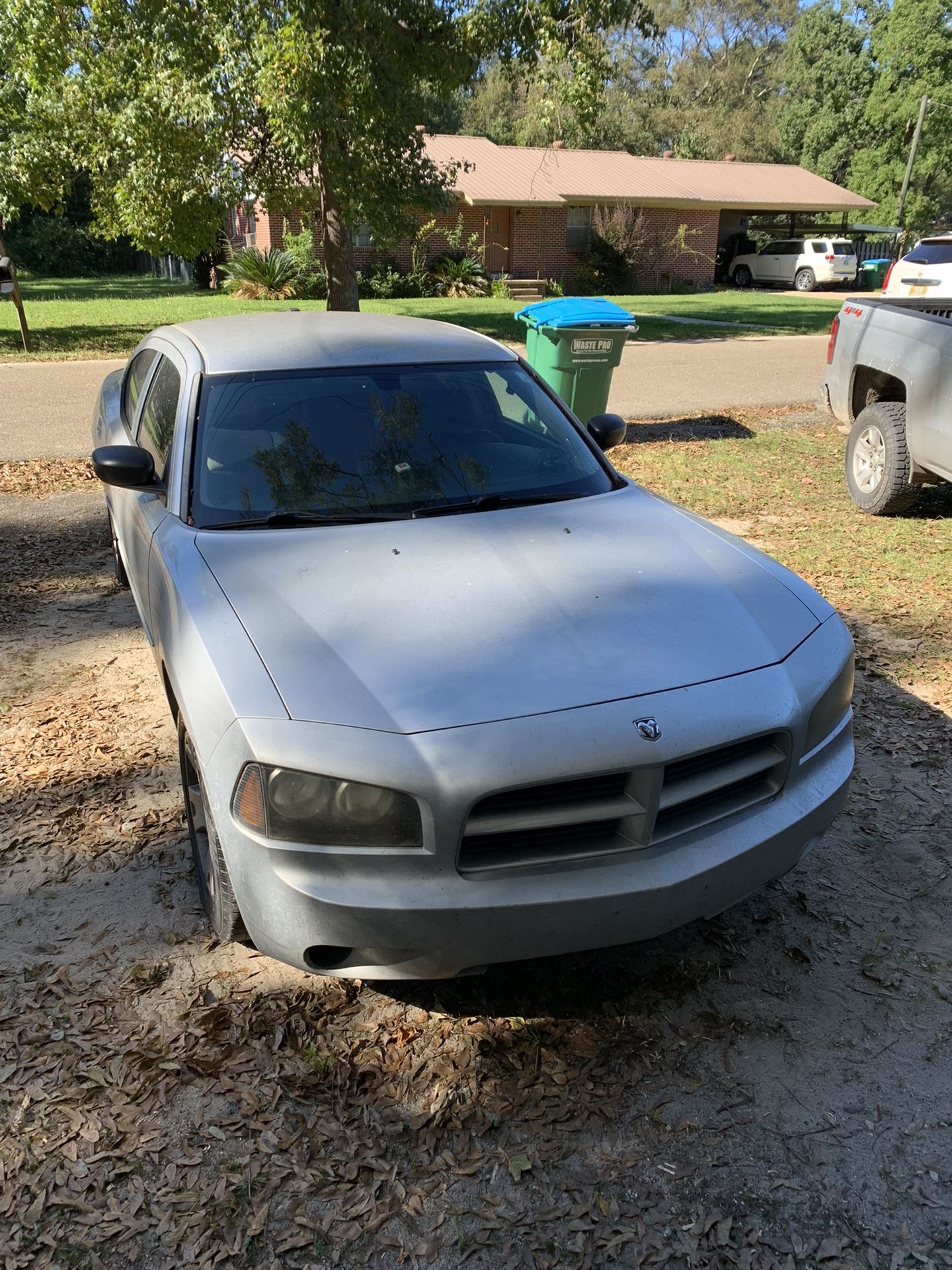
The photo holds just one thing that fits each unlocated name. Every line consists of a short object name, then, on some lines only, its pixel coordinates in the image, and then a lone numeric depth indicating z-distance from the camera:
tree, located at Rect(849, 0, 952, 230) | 43.91
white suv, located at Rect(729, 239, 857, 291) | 33.78
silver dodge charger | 2.21
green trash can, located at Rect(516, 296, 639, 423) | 8.50
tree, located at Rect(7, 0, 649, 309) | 11.59
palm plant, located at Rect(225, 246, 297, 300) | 24.36
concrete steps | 28.41
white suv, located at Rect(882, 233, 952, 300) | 17.59
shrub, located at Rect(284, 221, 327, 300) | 25.44
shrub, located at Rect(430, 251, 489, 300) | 28.38
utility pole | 41.44
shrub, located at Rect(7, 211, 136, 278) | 35.44
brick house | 30.02
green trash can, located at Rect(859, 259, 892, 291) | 36.31
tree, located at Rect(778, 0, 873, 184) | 48.81
